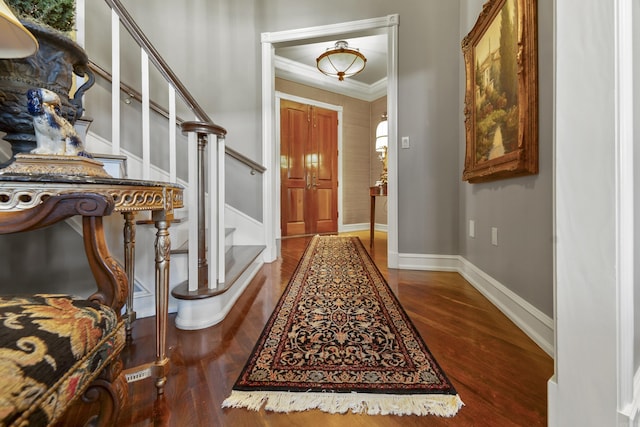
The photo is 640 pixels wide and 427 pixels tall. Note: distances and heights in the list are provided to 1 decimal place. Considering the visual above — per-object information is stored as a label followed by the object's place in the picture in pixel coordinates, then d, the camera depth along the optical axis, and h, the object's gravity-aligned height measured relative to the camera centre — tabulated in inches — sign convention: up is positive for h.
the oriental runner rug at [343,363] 31.5 -22.8
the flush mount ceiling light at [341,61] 125.3 +75.3
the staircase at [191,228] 50.9 -3.7
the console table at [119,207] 22.8 +0.5
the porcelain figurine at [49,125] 28.9 +10.0
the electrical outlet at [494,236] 62.6 -6.3
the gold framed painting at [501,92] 47.9 +26.5
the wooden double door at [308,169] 169.5 +28.7
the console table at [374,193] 121.2 +8.3
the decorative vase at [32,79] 32.7 +17.4
